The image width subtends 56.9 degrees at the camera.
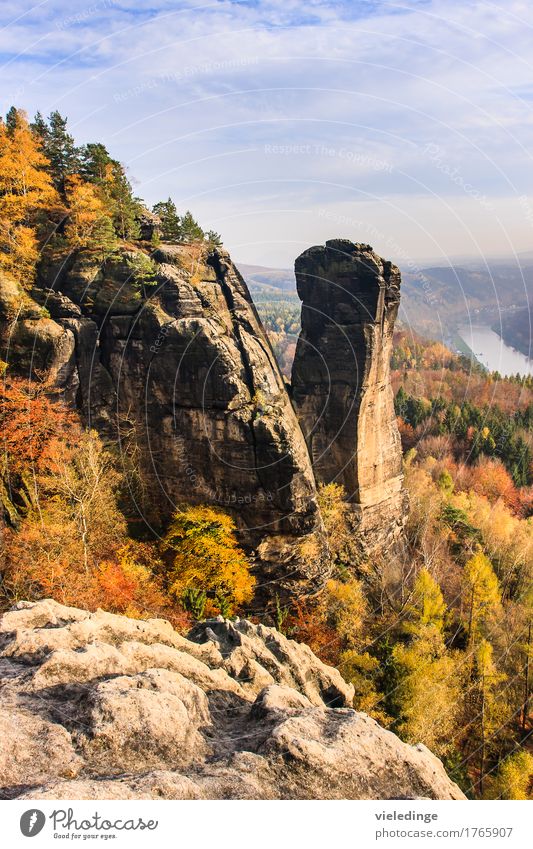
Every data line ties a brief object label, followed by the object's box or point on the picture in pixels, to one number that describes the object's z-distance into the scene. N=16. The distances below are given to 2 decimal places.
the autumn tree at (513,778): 28.22
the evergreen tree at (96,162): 36.06
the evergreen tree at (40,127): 36.47
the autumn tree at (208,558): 31.66
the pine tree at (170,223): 38.91
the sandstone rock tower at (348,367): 38.72
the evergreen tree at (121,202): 35.97
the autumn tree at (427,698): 29.69
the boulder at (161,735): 9.66
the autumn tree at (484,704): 31.59
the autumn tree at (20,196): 33.34
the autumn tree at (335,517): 40.03
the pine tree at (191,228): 38.69
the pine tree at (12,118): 35.03
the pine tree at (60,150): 36.47
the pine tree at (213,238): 38.56
